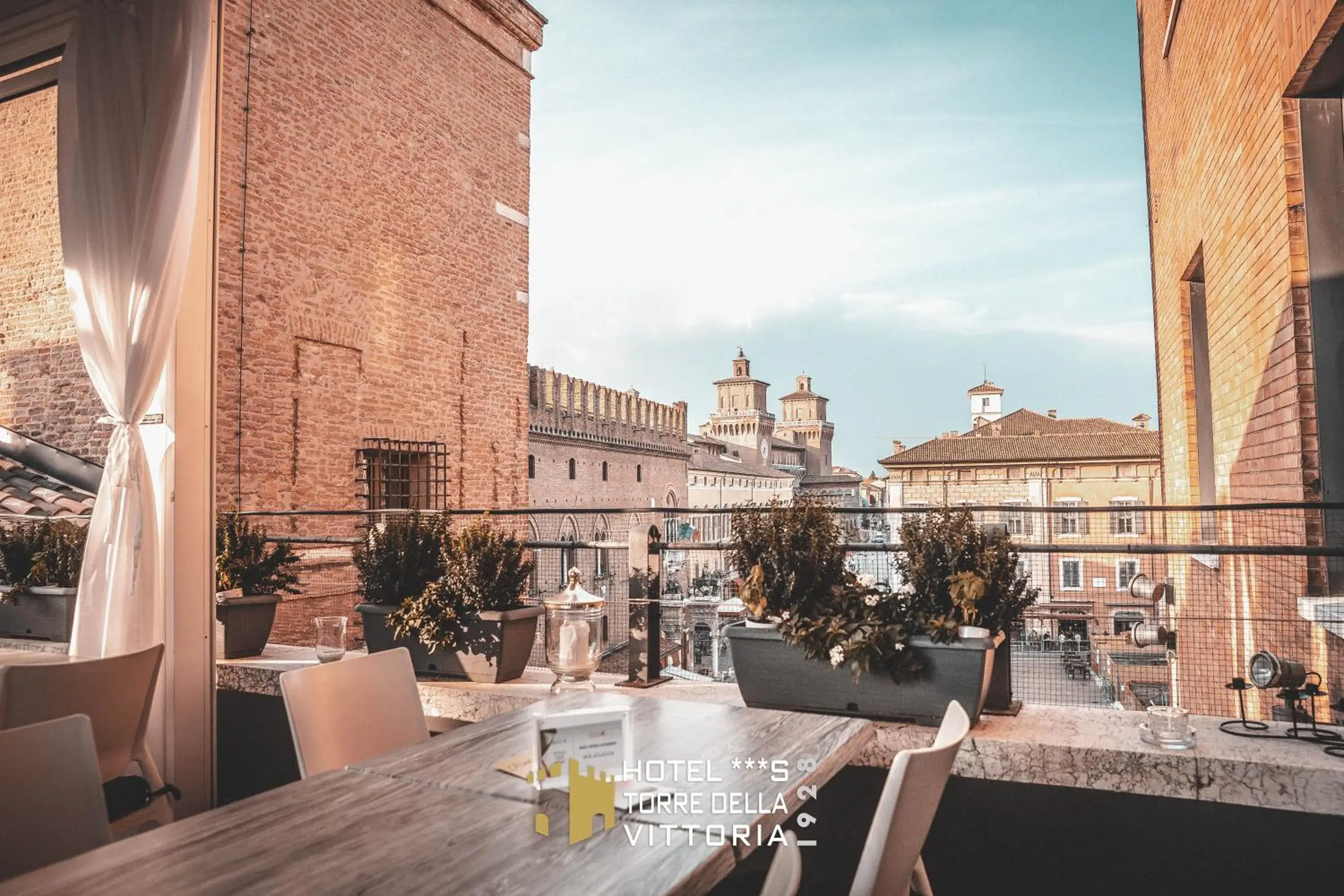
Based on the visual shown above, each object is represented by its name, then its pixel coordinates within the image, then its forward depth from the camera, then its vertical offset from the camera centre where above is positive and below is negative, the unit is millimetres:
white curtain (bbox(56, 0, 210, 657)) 2750 +924
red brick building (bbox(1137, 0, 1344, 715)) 3012 +950
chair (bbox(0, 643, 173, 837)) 2250 -486
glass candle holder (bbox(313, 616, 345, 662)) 3031 -430
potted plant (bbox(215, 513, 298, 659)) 3658 -290
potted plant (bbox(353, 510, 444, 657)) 3373 -207
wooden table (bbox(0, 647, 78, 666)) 3244 -525
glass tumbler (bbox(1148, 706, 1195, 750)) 2217 -560
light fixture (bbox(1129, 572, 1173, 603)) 2873 -274
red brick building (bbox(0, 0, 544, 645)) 7453 +2610
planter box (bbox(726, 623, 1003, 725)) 2352 -482
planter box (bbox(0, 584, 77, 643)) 3410 -378
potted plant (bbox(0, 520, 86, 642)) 3426 -238
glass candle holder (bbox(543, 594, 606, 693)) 2387 -379
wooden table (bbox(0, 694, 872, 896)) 1223 -515
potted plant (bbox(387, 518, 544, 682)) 3188 -373
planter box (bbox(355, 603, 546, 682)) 3176 -495
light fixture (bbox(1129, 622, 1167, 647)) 2477 -362
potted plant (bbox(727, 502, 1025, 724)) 2389 -342
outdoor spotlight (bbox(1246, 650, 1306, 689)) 2197 -419
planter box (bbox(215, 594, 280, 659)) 3631 -446
